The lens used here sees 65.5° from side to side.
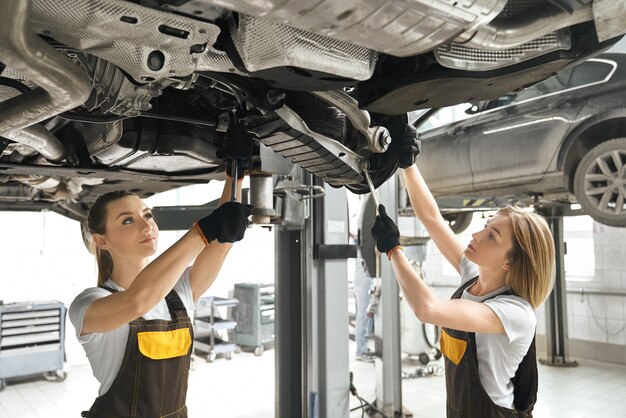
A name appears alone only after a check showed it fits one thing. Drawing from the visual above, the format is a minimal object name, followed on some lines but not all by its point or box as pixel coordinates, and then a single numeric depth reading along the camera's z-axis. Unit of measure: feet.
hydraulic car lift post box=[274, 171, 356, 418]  9.27
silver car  10.06
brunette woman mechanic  4.01
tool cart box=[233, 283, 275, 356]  18.44
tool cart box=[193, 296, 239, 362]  17.24
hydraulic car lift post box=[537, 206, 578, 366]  17.31
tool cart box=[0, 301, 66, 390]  13.74
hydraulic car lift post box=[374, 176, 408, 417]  11.32
